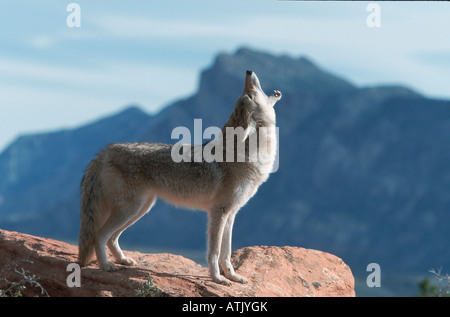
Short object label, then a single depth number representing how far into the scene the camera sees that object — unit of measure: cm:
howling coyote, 927
